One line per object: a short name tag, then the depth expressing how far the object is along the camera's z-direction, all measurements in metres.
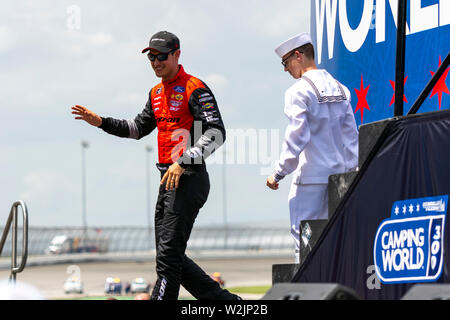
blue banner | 13.90
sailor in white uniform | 10.95
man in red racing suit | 11.27
